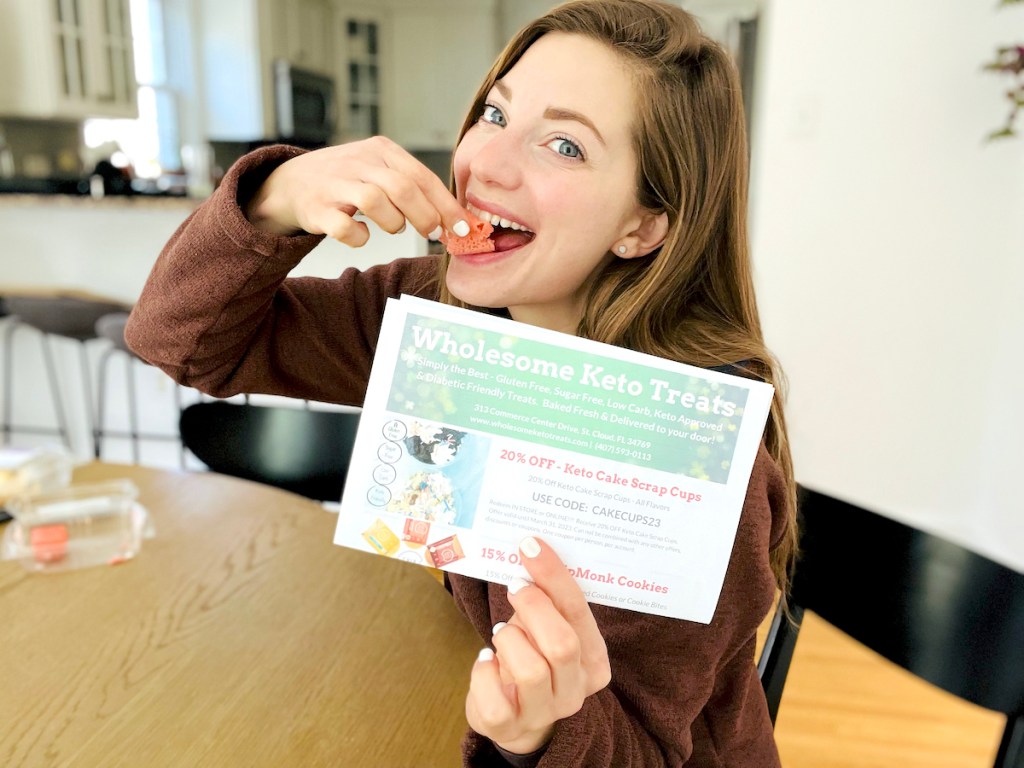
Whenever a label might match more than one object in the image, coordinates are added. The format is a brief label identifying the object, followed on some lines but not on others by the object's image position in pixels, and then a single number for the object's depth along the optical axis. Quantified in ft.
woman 2.12
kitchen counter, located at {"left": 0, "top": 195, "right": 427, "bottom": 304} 8.74
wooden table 2.24
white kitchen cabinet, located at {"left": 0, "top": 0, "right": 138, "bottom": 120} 12.29
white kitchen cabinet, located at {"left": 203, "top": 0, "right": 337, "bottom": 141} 16.78
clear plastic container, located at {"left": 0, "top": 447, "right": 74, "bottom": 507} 3.71
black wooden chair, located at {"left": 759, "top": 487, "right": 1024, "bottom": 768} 2.42
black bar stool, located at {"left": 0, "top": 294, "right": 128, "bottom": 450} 8.17
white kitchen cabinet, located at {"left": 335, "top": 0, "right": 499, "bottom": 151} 20.22
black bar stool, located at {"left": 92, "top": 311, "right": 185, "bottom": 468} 9.14
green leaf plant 7.16
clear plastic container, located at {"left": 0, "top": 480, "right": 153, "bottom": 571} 3.19
